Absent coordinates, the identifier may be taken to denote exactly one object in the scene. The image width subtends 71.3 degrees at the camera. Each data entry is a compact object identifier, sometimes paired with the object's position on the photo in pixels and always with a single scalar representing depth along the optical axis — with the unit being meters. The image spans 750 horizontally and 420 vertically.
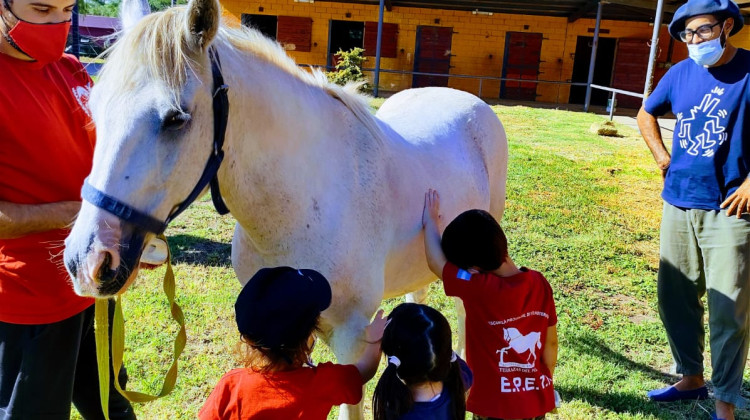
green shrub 14.94
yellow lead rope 1.66
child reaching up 1.79
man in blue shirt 2.57
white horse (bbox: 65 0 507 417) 1.30
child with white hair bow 1.44
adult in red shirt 1.50
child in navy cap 1.36
